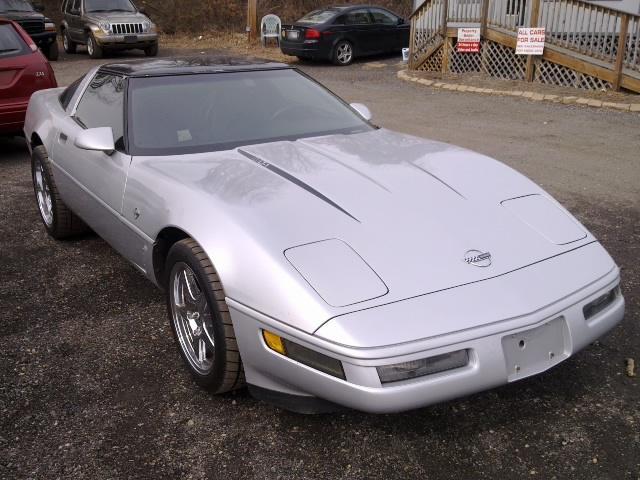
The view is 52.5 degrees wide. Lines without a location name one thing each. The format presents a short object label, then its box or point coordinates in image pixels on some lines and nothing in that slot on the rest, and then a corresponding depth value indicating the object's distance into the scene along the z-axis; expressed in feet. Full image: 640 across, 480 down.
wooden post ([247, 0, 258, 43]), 65.77
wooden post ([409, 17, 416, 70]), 48.85
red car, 23.06
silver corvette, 7.65
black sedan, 53.26
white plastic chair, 64.85
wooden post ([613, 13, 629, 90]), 35.09
